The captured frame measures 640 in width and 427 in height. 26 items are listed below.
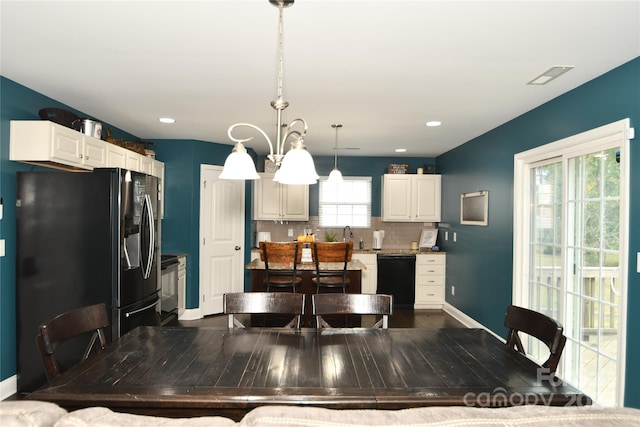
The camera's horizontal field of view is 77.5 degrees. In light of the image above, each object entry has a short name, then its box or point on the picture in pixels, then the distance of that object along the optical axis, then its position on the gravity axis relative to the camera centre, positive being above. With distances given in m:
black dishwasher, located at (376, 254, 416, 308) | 6.16 -0.99
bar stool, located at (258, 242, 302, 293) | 3.91 -0.49
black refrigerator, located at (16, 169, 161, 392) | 3.05 -0.32
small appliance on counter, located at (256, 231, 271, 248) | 6.50 -0.39
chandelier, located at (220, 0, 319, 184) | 1.82 +0.23
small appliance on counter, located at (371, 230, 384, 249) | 6.64 -0.43
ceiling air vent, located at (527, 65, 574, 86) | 2.65 +0.98
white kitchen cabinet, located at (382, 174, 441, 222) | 6.57 +0.25
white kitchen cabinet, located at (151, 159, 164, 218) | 5.00 +0.53
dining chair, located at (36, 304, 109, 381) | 1.72 -0.57
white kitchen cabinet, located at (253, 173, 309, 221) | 6.46 +0.20
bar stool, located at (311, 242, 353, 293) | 3.87 -0.48
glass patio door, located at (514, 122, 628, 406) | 2.71 -0.29
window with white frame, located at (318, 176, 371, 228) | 6.98 +0.13
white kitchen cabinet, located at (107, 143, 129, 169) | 3.82 +0.54
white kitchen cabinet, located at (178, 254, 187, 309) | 5.19 -0.91
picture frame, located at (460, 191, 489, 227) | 4.81 +0.08
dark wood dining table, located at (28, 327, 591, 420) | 1.42 -0.66
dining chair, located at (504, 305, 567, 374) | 1.78 -0.56
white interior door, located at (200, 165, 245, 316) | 5.48 -0.37
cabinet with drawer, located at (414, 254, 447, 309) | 6.23 -1.02
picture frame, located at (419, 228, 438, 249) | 6.67 -0.41
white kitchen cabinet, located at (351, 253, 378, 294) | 6.10 -0.89
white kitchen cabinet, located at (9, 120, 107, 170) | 2.95 +0.50
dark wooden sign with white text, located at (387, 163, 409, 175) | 6.62 +0.74
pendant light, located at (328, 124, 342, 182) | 4.53 +0.42
